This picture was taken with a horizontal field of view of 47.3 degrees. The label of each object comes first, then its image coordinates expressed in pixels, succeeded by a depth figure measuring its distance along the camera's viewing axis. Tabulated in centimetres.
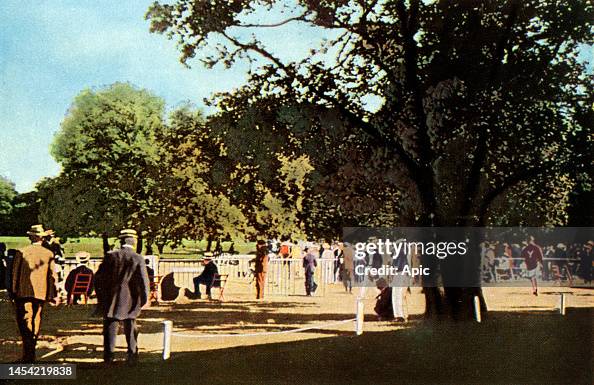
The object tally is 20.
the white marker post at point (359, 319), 1260
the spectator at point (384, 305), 1448
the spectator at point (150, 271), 1575
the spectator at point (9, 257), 1034
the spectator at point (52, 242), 1142
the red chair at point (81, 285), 1642
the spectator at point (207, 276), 1931
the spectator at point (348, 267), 1342
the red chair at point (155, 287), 1727
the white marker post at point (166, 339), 999
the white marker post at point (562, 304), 1429
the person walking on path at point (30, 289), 961
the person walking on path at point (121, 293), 985
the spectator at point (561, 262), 1257
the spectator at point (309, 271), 2033
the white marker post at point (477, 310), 1321
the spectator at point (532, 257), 1281
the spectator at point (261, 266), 1748
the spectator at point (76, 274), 1647
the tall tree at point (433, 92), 1227
